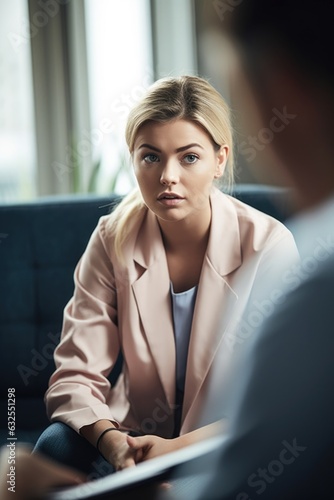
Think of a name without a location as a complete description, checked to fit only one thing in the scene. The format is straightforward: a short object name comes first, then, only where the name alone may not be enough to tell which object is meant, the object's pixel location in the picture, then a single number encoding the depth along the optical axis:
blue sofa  2.27
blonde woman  1.86
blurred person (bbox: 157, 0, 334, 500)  1.02
